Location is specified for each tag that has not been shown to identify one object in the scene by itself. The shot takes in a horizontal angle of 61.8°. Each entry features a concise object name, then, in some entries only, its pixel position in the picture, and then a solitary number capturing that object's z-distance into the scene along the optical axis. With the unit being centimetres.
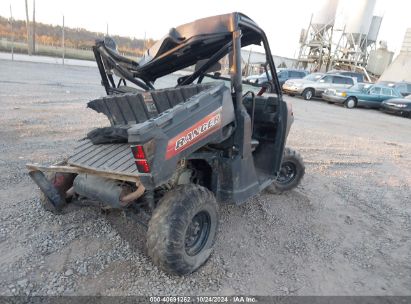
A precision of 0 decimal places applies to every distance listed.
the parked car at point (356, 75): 2423
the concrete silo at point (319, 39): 3712
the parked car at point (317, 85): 2025
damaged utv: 269
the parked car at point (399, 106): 1684
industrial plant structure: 3666
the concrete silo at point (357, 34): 3640
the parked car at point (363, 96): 1858
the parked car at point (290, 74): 2329
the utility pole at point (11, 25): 2386
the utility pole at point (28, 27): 2648
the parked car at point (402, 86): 2089
